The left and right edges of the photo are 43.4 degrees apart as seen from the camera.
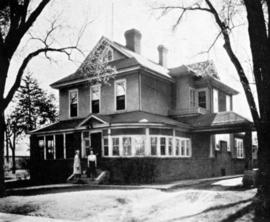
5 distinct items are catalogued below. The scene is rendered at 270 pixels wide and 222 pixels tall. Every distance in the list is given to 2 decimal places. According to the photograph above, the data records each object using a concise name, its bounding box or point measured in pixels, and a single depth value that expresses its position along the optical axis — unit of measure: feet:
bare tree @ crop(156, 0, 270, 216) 31.71
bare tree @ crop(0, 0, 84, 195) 48.78
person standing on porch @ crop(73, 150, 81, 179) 67.21
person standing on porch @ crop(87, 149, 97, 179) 64.39
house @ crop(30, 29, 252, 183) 66.85
